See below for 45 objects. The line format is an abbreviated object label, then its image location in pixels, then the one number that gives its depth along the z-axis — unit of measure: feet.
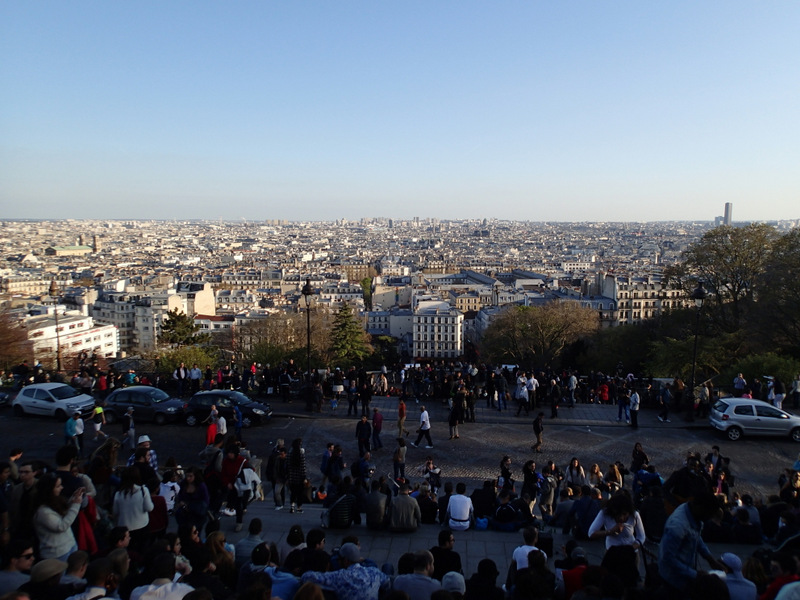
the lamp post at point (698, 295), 50.90
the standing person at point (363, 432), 40.73
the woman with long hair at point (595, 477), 31.99
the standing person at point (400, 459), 35.60
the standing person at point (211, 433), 35.32
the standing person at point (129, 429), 39.57
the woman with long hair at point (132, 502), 22.34
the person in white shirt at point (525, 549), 20.01
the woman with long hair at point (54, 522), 19.38
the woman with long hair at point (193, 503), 24.88
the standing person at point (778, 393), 51.29
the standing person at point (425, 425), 43.19
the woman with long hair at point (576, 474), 33.05
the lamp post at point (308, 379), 54.01
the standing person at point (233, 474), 28.40
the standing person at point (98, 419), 38.18
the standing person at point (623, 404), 50.83
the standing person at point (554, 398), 52.01
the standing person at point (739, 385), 54.70
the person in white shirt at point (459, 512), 27.61
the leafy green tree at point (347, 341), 150.00
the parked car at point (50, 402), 49.55
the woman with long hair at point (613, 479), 31.40
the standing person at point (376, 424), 43.11
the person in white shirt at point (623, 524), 20.57
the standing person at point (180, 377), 57.62
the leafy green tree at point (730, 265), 107.65
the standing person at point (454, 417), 46.73
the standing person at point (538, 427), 42.79
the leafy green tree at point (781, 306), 81.35
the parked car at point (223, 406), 48.19
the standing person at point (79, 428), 37.81
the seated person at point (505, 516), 28.25
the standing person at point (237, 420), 43.23
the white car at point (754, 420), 44.68
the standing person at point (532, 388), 53.06
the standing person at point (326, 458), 32.76
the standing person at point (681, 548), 16.60
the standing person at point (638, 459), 34.81
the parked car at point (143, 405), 48.67
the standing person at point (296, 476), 30.76
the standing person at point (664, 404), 50.85
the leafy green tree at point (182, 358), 79.44
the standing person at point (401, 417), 44.17
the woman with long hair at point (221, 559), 18.98
